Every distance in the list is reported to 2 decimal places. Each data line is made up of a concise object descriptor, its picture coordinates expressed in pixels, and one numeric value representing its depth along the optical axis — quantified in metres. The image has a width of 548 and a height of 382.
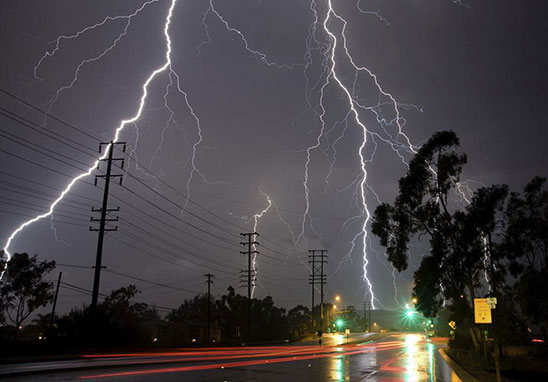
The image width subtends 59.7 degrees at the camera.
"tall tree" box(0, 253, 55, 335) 47.69
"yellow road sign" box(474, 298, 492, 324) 13.39
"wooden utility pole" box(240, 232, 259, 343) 59.25
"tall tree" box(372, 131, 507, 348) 28.89
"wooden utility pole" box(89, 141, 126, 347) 29.94
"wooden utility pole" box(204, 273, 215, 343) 64.38
